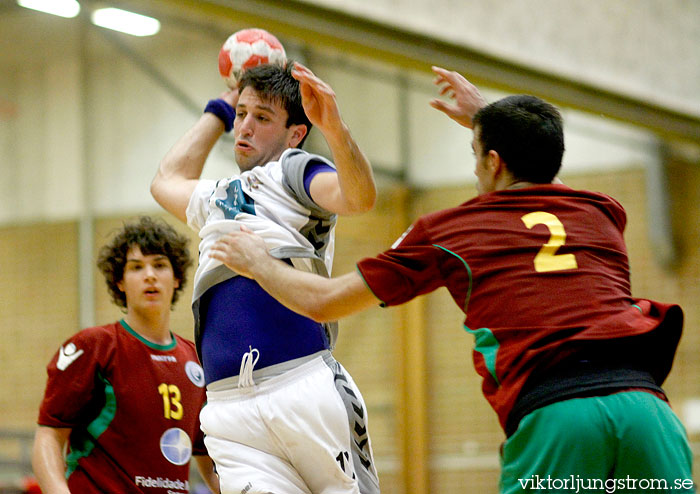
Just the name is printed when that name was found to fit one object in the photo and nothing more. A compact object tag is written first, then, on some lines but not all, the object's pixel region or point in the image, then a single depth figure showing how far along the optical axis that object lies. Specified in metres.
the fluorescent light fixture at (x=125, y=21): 16.52
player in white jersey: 5.94
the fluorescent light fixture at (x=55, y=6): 15.87
